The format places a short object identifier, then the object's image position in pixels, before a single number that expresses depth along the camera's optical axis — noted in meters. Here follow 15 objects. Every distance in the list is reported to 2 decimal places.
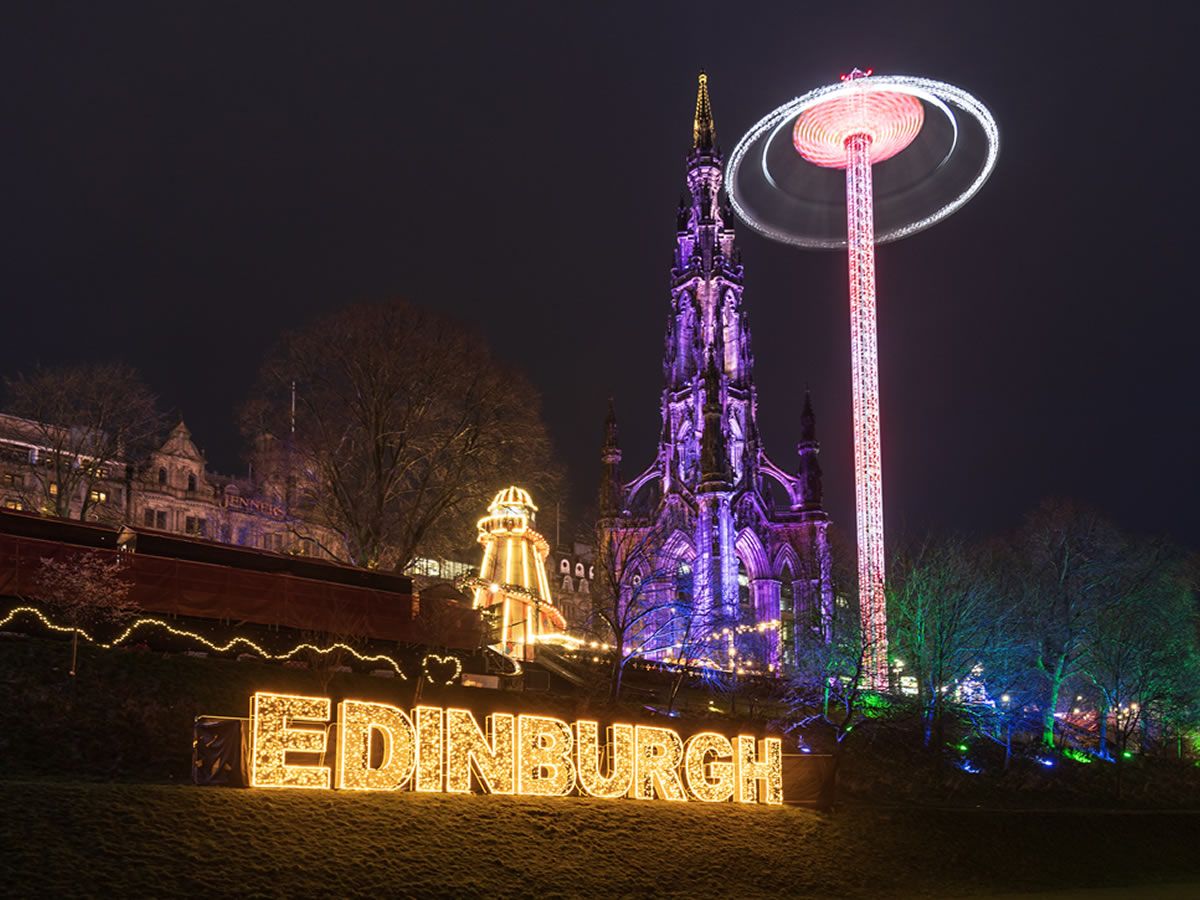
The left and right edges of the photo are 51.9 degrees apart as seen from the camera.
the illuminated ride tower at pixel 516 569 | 52.50
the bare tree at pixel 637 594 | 48.72
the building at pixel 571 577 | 123.88
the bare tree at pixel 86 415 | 61.44
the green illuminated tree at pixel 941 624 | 58.19
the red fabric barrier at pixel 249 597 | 34.69
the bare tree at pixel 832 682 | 54.56
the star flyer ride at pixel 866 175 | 73.62
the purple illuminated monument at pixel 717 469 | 95.81
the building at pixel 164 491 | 85.25
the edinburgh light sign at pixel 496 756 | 25.38
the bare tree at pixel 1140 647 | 66.44
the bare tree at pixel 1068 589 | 67.19
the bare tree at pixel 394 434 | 56.09
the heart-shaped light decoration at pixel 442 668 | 42.54
